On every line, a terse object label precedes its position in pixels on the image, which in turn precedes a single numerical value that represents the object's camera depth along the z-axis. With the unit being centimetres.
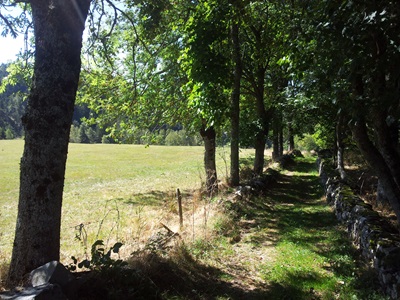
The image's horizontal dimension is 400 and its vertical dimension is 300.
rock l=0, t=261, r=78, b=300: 333
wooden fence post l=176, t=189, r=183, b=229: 848
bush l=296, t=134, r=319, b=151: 6719
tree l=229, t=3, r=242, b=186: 1257
